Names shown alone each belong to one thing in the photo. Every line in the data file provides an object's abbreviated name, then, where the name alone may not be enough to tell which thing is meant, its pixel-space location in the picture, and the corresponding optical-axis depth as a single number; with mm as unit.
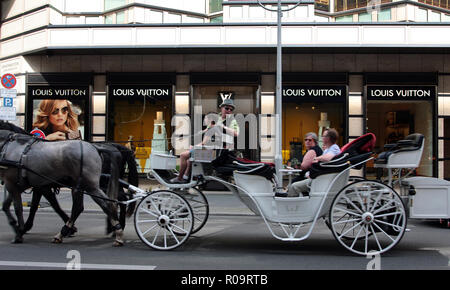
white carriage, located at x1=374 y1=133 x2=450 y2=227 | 5543
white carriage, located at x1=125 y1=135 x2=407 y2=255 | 5406
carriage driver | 5988
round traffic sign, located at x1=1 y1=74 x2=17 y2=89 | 10938
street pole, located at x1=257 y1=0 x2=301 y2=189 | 11742
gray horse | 6023
